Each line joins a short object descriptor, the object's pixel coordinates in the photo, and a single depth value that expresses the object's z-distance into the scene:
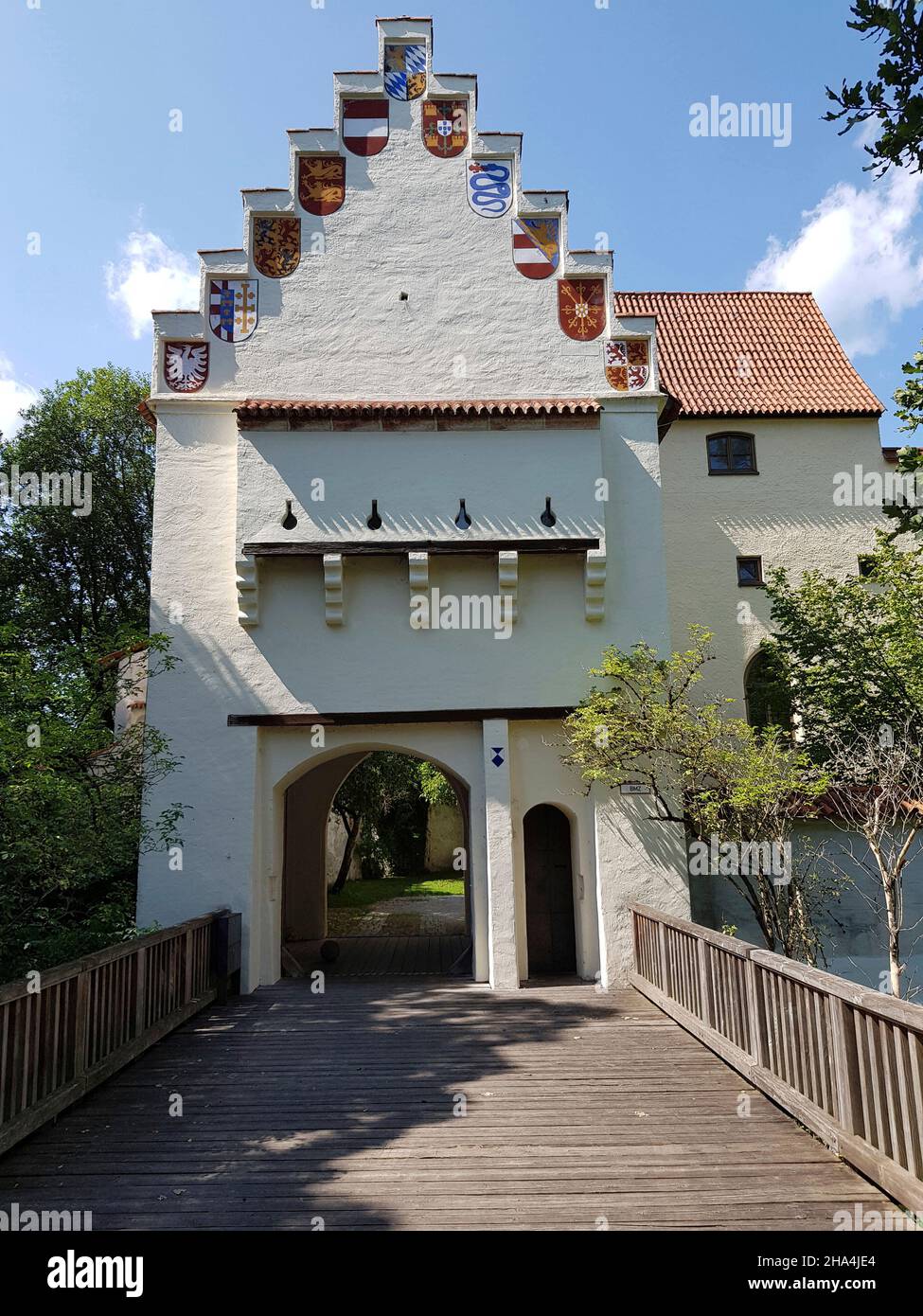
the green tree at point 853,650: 12.41
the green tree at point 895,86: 5.34
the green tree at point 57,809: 7.56
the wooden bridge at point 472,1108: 4.57
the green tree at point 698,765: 9.61
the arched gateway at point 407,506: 10.88
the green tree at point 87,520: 19.95
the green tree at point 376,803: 25.69
